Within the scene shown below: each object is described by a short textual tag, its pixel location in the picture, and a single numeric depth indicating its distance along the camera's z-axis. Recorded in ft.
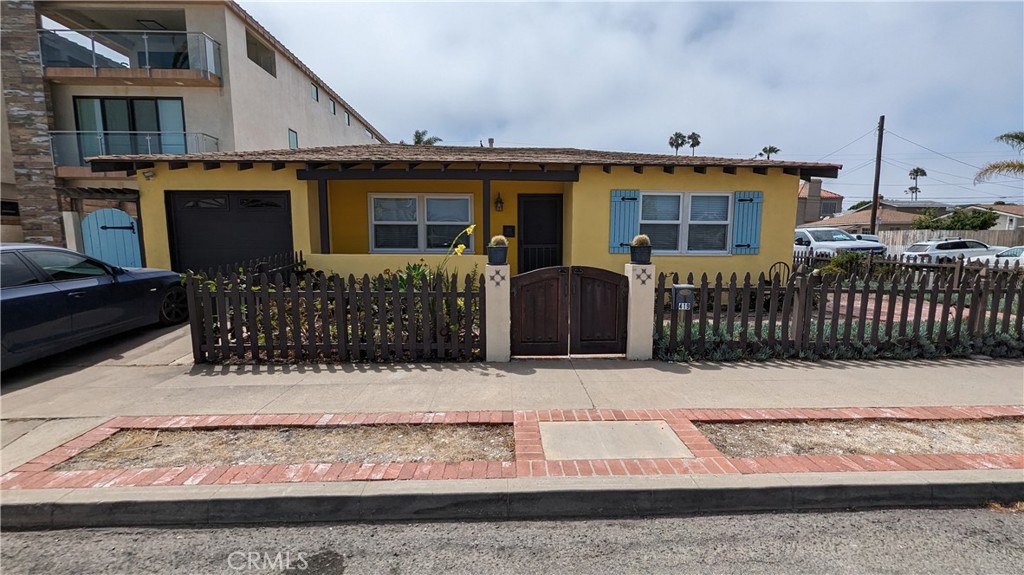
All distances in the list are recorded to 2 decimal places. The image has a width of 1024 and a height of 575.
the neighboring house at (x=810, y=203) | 148.77
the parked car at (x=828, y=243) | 58.54
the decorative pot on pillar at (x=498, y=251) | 18.55
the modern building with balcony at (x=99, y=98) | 50.37
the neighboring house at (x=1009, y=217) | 148.56
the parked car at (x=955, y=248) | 65.26
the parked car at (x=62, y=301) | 16.52
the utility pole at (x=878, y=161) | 83.71
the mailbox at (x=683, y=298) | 18.97
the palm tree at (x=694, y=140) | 190.90
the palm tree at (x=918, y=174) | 252.42
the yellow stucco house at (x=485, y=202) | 31.19
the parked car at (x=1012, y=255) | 52.96
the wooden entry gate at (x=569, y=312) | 19.15
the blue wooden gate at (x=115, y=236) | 45.70
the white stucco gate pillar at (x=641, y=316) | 19.01
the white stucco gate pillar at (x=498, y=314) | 18.70
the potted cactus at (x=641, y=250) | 18.71
